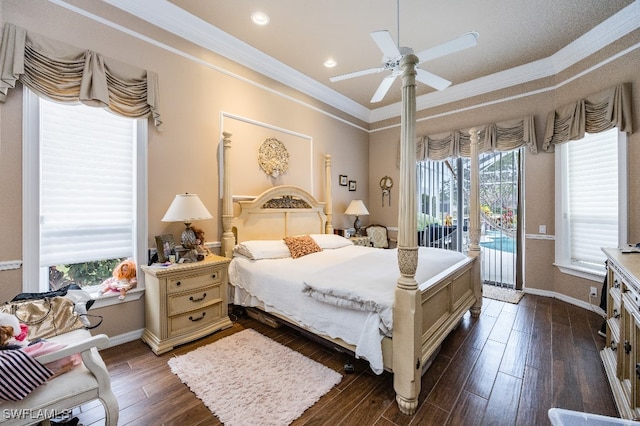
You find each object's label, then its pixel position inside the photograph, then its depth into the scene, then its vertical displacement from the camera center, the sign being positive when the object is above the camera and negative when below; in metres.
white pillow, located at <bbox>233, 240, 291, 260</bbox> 2.88 -0.41
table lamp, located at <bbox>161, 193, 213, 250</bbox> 2.42 +0.01
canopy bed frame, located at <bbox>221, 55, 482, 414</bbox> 1.63 -0.52
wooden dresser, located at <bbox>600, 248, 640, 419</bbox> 1.45 -0.79
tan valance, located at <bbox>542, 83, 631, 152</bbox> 2.73 +1.14
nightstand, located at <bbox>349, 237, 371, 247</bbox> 4.41 -0.47
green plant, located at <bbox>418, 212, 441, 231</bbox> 4.84 -0.12
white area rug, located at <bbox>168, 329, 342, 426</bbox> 1.60 -1.21
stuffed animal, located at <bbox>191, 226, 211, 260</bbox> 2.68 -0.28
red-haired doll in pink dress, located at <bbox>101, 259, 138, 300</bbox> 2.38 -0.62
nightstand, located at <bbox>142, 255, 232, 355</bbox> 2.28 -0.84
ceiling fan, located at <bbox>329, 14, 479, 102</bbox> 1.81 +1.22
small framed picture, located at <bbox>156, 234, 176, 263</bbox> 2.45 -0.33
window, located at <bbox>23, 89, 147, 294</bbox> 2.01 +0.19
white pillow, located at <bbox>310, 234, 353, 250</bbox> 3.59 -0.40
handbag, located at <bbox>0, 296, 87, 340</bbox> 1.56 -0.64
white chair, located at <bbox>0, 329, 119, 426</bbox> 1.12 -0.84
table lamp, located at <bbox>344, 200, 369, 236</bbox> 4.66 +0.08
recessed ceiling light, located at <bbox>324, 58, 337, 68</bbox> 3.53 +2.08
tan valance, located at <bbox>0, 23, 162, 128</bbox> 1.85 +1.12
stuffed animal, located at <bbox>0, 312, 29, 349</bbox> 1.25 -0.61
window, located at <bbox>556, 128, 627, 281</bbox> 2.94 +0.16
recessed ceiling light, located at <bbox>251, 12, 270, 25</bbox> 2.67 +2.05
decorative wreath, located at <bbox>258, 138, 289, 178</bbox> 3.54 +0.79
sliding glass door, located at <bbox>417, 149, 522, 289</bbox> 4.02 +0.07
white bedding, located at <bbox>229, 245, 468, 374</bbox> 1.74 -0.60
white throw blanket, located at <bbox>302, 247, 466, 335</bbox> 1.73 -0.53
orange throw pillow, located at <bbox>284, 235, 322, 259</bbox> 3.12 -0.40
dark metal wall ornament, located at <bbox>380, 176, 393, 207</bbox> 5.20 +0.57
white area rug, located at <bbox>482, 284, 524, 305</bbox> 3.54 -1.16
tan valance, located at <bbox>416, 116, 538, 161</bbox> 3.68 +1.16
